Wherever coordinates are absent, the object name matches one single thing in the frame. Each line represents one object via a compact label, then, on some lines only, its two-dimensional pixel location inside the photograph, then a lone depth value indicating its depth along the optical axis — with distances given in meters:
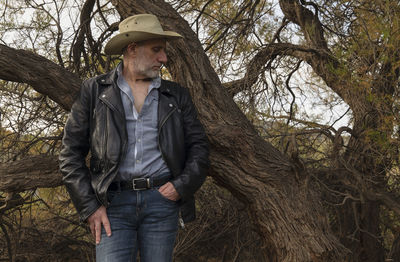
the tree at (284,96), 4.04
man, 2.69
